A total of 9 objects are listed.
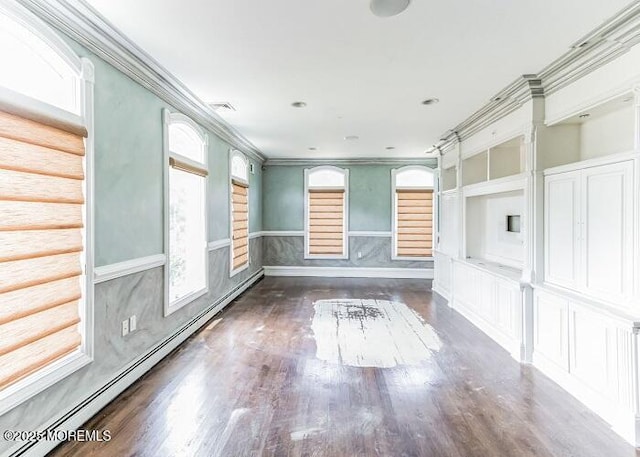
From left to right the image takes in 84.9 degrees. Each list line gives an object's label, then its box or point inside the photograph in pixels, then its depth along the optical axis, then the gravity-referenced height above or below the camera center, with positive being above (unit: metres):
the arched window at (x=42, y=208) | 1.81 +0.12
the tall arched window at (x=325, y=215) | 7.92 +0.27
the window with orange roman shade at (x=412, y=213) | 7.77 +0.30
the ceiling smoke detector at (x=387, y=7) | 2.11 +1.36
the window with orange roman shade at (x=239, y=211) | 5.68 +0.28
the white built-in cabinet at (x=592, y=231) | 2.41 -0.04
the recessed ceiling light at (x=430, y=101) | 3.88 +1.42
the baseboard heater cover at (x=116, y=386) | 1.96 -1.18
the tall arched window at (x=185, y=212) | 3.54 +0.18
